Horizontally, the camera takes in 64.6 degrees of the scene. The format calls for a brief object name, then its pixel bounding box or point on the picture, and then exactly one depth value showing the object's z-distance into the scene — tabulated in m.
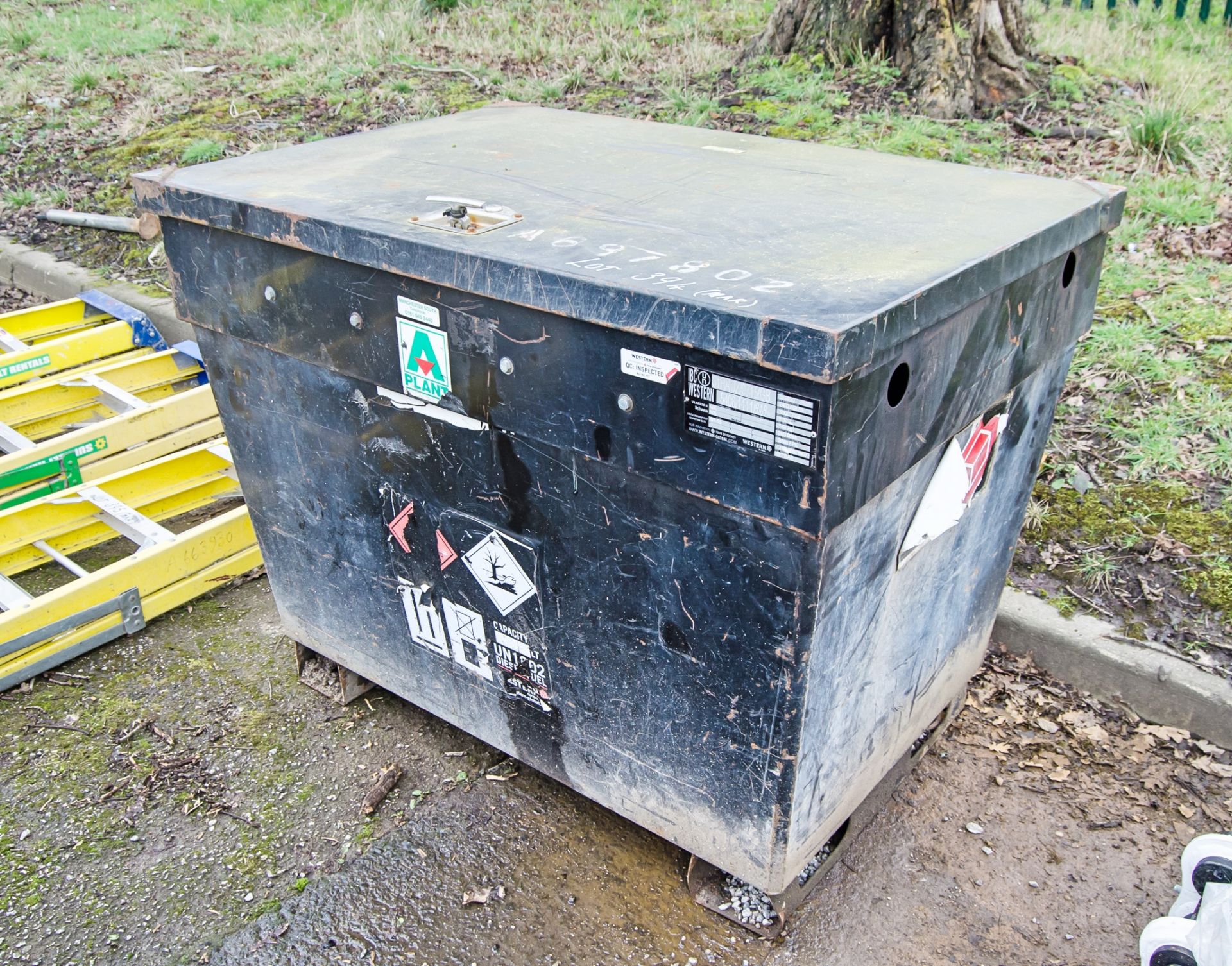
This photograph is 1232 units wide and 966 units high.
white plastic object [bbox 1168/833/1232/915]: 1.89
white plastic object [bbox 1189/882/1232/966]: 1.66
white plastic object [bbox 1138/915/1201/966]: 1.79
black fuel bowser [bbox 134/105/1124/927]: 1.45
